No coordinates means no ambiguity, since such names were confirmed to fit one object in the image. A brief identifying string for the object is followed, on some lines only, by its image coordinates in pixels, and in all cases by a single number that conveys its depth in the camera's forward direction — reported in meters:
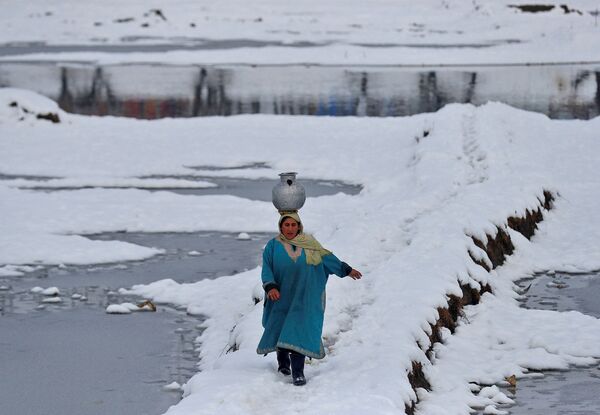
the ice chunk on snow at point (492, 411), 17.16
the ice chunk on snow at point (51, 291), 25.60
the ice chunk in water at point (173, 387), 19.09
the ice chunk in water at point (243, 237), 32.47
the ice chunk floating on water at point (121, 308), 24.25
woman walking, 16.48
